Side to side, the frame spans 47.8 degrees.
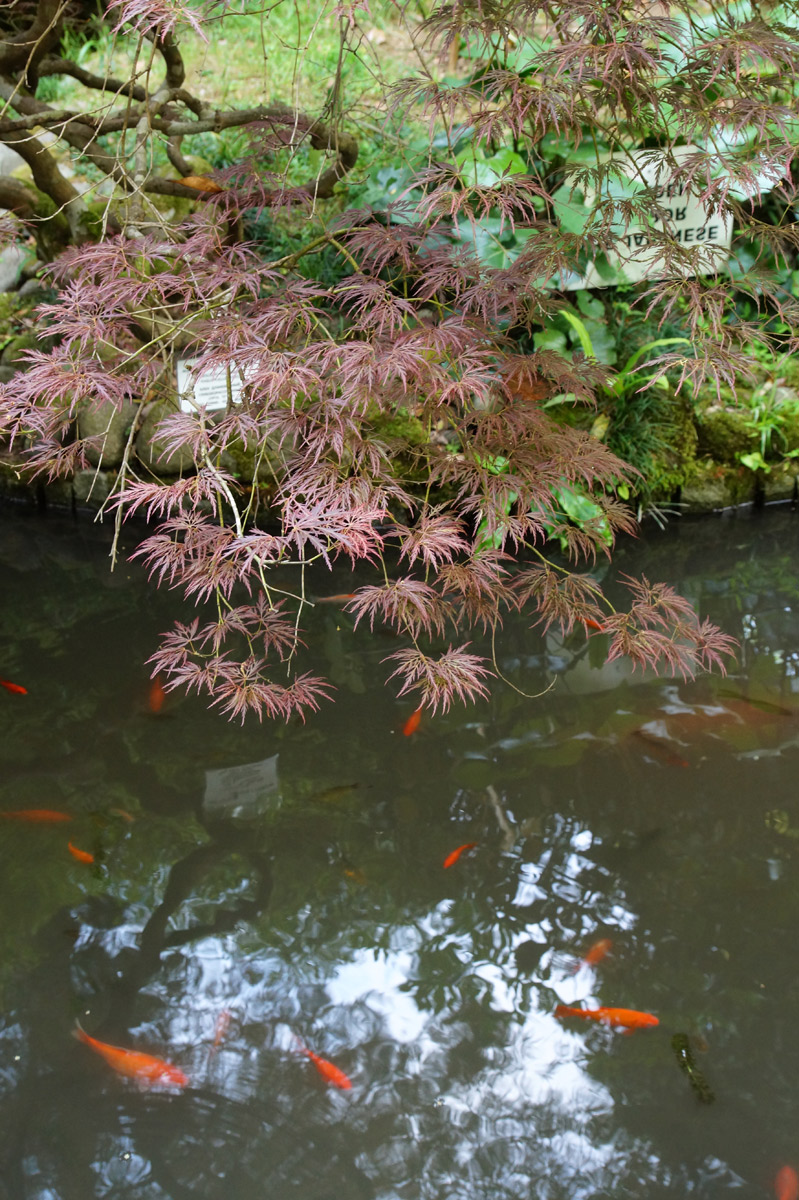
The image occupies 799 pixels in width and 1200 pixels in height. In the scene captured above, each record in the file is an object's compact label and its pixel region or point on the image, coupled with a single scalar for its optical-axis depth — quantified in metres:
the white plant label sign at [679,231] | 3.68
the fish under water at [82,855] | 2.18
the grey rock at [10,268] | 4.45
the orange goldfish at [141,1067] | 1.68
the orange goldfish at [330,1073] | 1.68
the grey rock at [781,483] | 4.14
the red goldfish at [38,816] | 2.28
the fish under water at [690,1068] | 1.63
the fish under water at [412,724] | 2.59
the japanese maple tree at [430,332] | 1.78
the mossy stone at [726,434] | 4.05
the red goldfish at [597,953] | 1.90
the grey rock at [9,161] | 4.89
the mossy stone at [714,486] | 4.09
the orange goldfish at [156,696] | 2.68
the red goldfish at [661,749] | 2.44
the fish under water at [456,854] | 2.15
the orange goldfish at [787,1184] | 1.47
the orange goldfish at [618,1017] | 1.77
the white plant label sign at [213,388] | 3.04
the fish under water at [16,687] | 2.78
